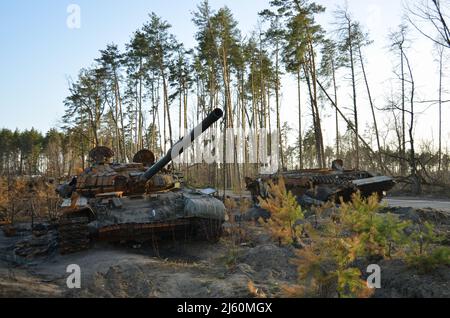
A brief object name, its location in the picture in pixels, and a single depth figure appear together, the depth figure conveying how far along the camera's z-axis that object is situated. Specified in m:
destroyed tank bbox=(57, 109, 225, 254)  8.51
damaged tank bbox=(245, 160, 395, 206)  13.16
